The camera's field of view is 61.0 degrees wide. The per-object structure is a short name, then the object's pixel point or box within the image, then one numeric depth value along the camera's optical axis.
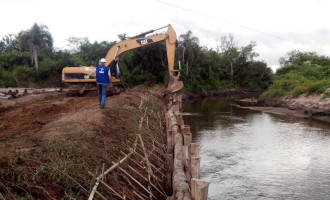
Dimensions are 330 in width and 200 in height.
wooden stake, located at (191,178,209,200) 2.98
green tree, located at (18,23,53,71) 26.48
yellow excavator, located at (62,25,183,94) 14.29
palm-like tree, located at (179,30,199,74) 39.38
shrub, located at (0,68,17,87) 23.44
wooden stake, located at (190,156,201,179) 3.97
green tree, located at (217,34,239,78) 54.20
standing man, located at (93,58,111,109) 8.75
